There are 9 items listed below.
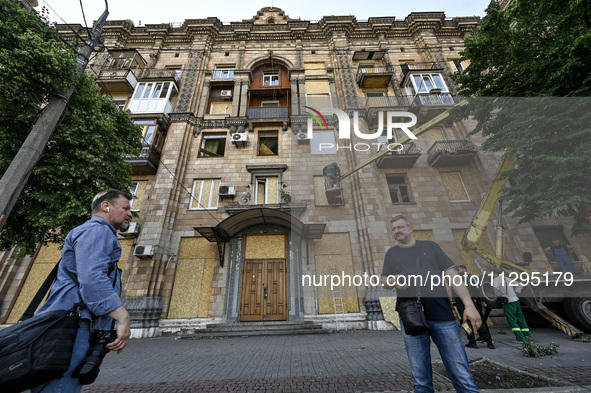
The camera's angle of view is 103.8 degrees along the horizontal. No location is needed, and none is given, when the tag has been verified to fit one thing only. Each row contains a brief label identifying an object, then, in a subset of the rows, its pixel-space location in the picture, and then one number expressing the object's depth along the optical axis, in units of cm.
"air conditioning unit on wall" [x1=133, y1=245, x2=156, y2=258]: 1054
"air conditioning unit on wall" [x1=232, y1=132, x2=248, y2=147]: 1411
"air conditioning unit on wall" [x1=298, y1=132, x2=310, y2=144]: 1341
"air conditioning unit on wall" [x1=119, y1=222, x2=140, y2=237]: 1117
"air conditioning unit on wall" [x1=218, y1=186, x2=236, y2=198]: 1242
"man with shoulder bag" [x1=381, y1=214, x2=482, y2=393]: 235
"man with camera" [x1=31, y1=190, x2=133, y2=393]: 167
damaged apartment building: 1054
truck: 660
